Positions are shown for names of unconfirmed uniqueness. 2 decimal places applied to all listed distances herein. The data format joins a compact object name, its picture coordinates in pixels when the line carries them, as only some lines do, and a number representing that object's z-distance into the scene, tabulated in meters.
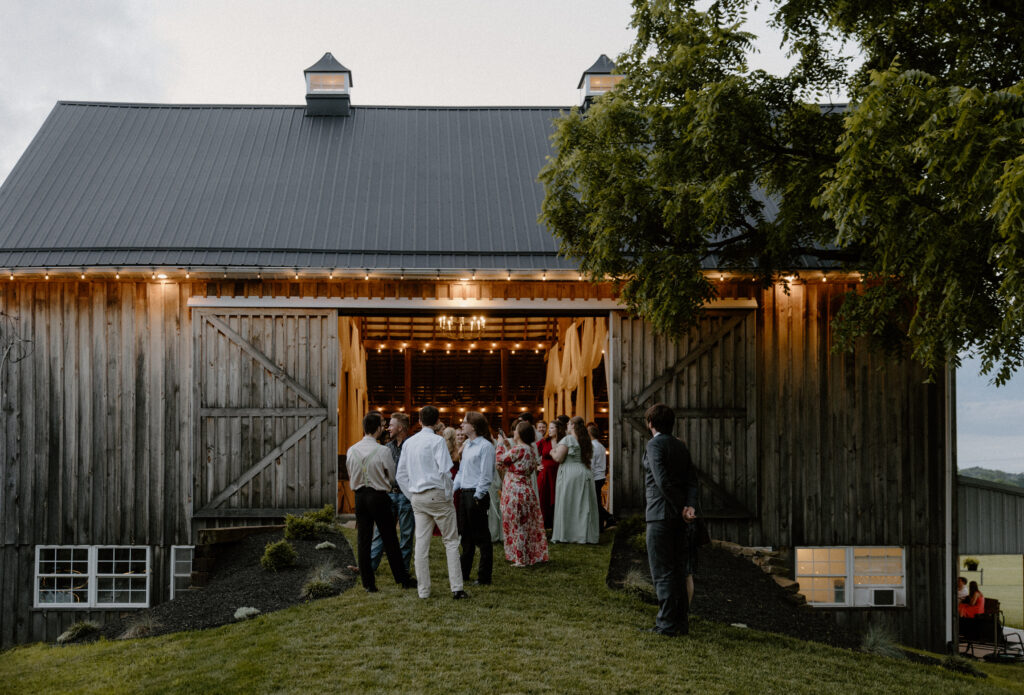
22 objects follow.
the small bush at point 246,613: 8.66
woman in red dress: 12.51
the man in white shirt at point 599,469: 12.75
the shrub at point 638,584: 9.07
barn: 13.00
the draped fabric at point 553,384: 20.72
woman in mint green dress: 11.73
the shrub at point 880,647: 8.51
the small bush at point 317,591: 9.02
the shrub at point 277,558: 10.31
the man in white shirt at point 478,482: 8.88
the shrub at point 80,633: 9.51
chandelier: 18.87
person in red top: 15.05
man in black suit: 7.45
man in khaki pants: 8.28
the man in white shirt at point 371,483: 8.59
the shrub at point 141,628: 8.71
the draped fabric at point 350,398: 16.67
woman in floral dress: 10.03
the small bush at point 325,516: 12.26
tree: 7.04
